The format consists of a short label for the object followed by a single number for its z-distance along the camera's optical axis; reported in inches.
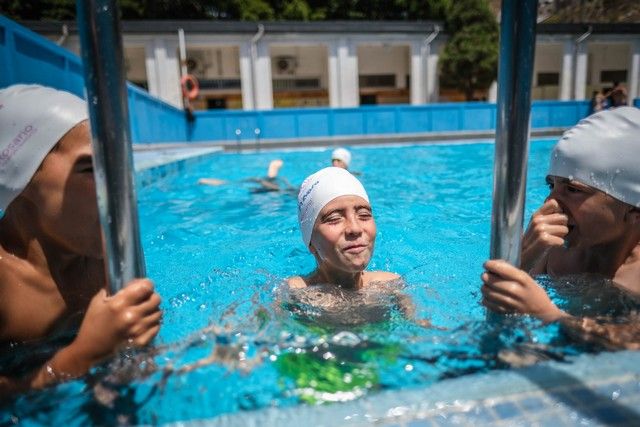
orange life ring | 706.4
